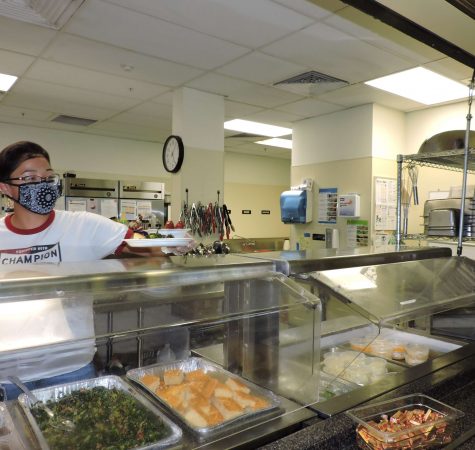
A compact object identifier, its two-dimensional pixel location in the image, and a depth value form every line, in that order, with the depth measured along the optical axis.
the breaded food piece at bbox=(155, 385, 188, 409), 1.13
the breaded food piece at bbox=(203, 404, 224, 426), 1.04
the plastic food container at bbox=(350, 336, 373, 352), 1.78
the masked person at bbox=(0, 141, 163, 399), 1.61
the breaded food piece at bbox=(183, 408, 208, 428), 1.02
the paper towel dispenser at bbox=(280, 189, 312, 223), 5.25
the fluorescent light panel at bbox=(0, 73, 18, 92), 3.94
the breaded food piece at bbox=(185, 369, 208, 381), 1.28
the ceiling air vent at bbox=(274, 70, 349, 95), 3.82
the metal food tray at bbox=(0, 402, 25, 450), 0.89
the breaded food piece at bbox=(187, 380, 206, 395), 1.20
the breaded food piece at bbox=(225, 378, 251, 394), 1.21
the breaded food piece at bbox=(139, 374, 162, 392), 1.20
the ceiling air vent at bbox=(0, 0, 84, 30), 2.54
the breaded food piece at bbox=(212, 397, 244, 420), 1.07
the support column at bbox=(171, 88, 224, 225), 4.23
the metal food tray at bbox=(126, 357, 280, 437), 1.01
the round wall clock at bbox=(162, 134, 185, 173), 4.20
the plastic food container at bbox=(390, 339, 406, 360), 1.83
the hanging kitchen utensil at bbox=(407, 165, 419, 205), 2.48
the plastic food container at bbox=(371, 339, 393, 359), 1.85
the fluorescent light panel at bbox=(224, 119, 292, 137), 5.68
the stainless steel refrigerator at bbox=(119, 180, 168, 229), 5.97
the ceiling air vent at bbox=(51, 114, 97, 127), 5.39
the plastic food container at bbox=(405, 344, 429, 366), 1.76
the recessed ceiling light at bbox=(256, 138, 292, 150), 6.82
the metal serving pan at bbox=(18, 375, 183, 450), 0.92
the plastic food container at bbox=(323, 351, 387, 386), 1.59
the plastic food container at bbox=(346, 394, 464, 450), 1.02
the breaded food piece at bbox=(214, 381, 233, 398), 1.18
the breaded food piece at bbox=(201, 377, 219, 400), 1.18
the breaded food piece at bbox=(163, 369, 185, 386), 1.24
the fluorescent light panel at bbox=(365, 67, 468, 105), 3.77
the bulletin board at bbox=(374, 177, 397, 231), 4.65
